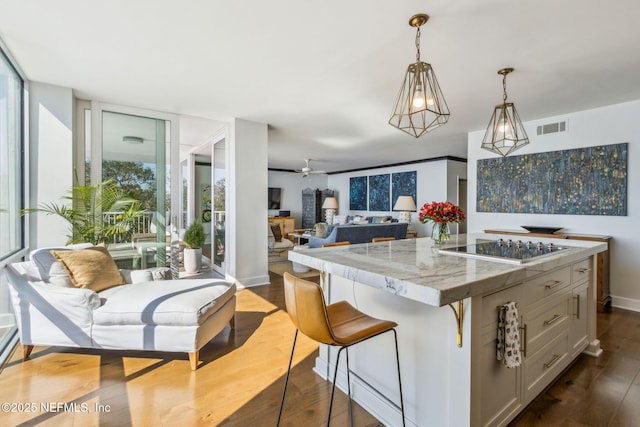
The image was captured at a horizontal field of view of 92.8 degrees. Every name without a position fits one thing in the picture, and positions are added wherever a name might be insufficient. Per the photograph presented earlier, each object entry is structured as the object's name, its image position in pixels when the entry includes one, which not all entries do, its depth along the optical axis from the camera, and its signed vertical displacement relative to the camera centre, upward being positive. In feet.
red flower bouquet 8.14 -0.17
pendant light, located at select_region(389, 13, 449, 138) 6.29 +2.45
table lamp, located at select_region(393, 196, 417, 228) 23.58 +0.52
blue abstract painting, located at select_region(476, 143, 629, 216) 12.06 +1.29
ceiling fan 24.50 +3.27
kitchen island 4.44 -2.01
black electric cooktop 5.68 -0.86
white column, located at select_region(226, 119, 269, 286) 14.24 +0.36
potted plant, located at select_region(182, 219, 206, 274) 17.11 -2.09
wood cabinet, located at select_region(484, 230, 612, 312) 11.57 -2.35
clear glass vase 8.27 -0.58
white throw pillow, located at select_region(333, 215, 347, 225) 31.35 -0.87
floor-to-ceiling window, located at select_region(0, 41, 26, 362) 8.32 +0.97
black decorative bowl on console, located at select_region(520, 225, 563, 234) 13.33 -0.82
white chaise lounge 7.25 -2.61
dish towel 4.77 -2.00
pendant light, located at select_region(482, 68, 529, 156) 8.73 +2.40
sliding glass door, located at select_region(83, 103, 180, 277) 11.95 +1.68
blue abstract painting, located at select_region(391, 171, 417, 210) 26.66 +2.36
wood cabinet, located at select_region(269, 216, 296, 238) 31.85 -1.23
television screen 32.22 +1.45
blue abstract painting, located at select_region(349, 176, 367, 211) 31.46 +1.84
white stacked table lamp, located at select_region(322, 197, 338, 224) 29.48 +0.16
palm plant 10.25 -0.06
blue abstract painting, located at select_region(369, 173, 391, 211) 28.99 +1.77
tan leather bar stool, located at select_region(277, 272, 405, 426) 4.27 -1.72
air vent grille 13.46 +3.77
